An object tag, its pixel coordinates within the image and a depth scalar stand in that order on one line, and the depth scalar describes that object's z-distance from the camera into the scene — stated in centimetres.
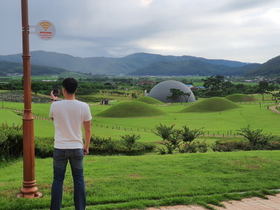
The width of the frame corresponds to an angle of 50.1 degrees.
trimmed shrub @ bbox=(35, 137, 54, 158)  1280
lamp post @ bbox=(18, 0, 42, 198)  613
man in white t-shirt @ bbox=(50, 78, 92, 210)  491
